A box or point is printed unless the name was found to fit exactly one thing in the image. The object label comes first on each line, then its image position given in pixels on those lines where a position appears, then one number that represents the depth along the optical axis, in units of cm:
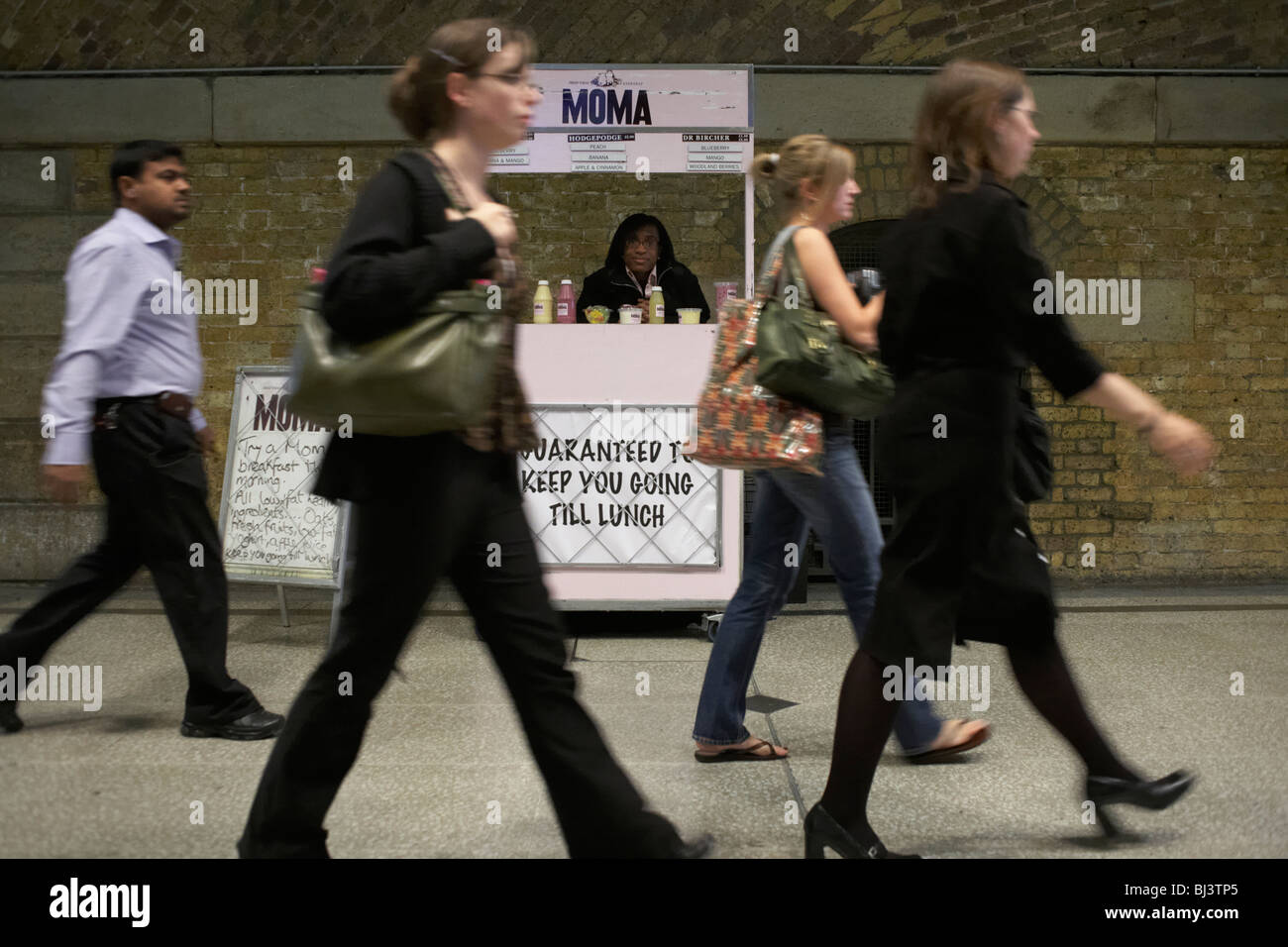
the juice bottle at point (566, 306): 616
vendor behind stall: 655
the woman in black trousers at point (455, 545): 225
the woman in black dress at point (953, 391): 270
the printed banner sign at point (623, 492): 594
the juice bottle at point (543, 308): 609
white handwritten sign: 591
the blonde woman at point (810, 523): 338
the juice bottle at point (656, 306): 612
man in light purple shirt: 393
